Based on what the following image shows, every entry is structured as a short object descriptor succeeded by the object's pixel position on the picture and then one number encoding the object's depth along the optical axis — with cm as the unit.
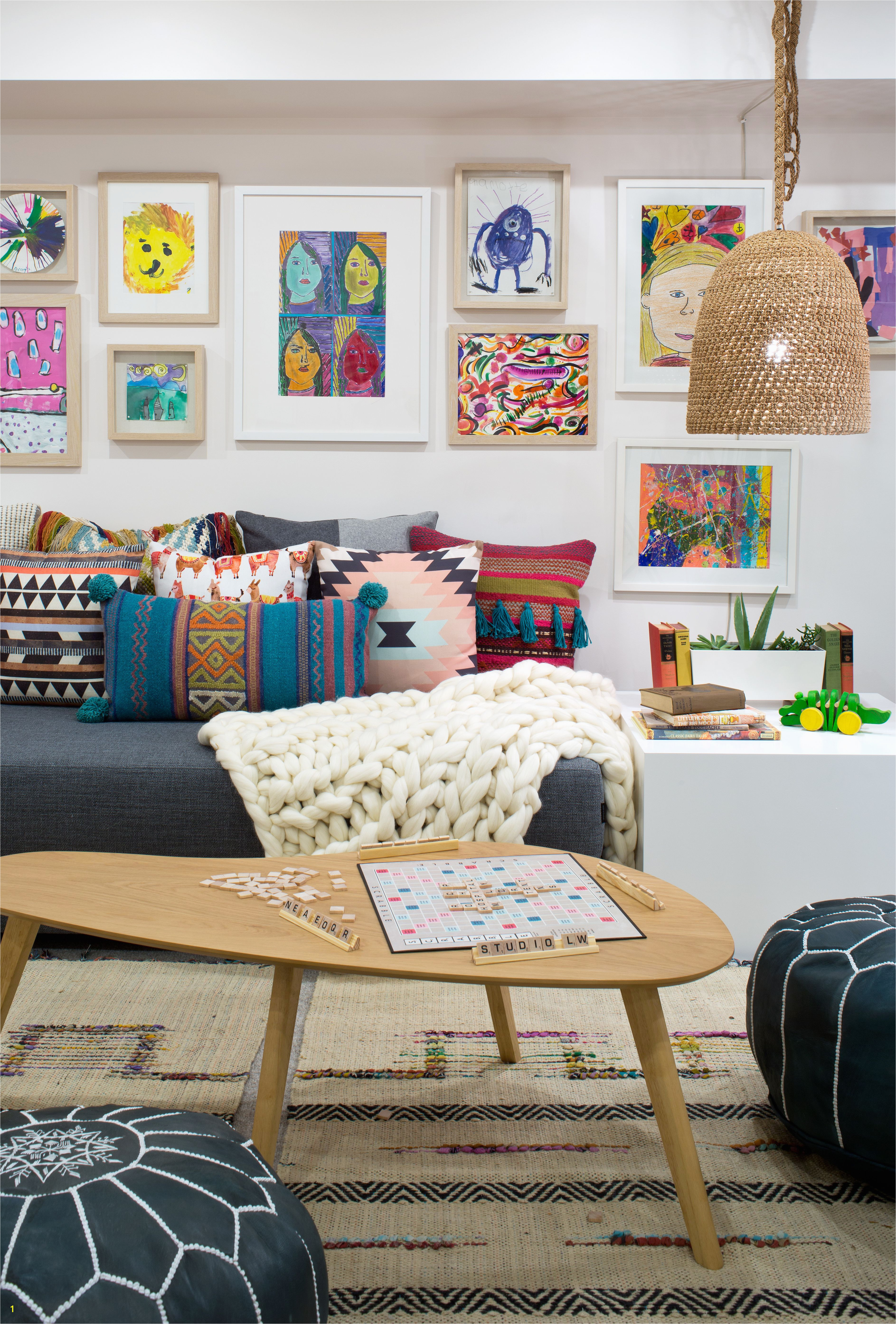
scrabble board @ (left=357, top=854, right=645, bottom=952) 116
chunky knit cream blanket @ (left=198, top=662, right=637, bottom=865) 182
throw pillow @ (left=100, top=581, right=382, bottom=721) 212
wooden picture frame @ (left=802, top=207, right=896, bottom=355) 263
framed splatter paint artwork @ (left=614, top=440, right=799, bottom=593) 273
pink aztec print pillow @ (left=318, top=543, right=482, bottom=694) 233
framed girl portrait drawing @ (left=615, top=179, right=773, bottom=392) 266
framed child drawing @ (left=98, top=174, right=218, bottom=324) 268
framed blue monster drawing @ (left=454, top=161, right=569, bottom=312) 266
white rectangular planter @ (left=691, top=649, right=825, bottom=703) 237
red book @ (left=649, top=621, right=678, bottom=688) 229
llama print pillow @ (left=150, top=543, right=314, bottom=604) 231
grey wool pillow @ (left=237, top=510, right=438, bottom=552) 257
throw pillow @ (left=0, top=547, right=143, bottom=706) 227
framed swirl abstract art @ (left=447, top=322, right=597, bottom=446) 269
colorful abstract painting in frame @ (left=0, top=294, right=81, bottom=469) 272
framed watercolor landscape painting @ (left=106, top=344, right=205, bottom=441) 272
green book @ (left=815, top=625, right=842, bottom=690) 228
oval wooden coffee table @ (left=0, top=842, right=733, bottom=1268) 107
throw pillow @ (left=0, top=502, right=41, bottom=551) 259
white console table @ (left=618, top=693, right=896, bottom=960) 191
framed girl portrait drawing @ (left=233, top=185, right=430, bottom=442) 267
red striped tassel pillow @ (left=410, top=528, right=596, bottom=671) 248
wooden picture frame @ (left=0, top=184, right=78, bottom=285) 270
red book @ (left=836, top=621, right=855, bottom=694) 228
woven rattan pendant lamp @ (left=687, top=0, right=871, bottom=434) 189
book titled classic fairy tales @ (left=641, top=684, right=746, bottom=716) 204
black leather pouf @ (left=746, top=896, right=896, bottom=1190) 117
